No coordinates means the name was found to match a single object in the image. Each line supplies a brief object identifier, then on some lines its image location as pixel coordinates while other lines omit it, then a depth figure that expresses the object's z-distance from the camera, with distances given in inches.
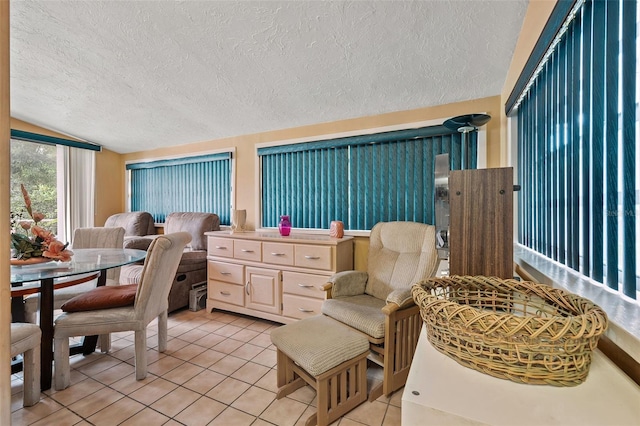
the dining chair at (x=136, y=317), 72.5
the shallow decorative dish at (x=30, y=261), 75.6
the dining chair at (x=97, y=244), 91.3
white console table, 17.9
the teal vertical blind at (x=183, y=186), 156.6
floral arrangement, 79.1
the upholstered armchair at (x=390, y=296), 70.1
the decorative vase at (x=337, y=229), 111.3
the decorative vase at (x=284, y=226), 124.4
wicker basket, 20.5
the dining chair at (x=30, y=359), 62.5
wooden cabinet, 103.6
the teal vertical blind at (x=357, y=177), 104.2
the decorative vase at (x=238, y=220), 136.3
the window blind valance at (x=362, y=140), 102.0
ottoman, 59.7
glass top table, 68.6
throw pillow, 75.0
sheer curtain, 165.2
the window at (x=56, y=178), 149.5
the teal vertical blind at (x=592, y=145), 30.4
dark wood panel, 40.9
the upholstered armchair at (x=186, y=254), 124.9
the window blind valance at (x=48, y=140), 144.9
